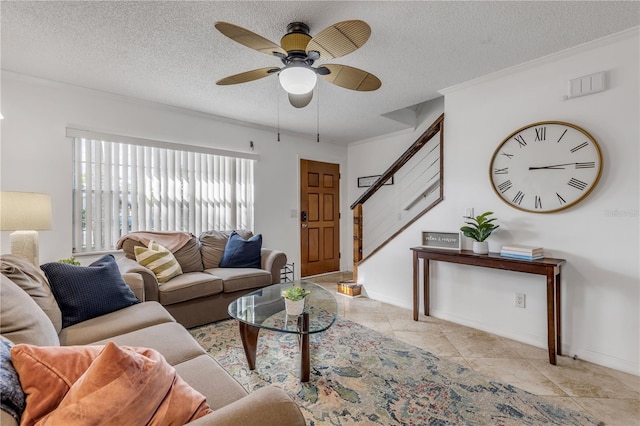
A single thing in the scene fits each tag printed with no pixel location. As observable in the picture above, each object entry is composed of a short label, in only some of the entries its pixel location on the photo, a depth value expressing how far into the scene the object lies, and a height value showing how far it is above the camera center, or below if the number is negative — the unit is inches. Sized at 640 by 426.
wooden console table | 85.7 -16.9
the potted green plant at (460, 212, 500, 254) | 104.0 -6.3
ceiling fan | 61.1 +37.9
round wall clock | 88.8 +15.3
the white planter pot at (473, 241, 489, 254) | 105.1 -12.1
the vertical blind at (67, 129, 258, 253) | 120.0 +12.3
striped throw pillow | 109.3 -17.4
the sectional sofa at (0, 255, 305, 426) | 31.9 -22.7
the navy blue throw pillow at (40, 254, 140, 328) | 69.0 -18.8
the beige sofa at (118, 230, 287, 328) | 102.7 -25.2
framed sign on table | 114.8 -10.5
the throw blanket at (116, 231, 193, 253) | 117.3 -9.9
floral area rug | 63.9 -43.7
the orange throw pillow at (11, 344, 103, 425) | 29.7 -17.3
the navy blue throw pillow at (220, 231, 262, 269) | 132.5 -18.0
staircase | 140.9 +10.1
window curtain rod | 116.7 +32.6
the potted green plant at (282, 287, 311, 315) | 77.7 -23.1
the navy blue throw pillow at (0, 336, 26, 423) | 27.9 -17.1
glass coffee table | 73.7 -27.7
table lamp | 81.9 -1.0
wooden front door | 193.3 -2.0
